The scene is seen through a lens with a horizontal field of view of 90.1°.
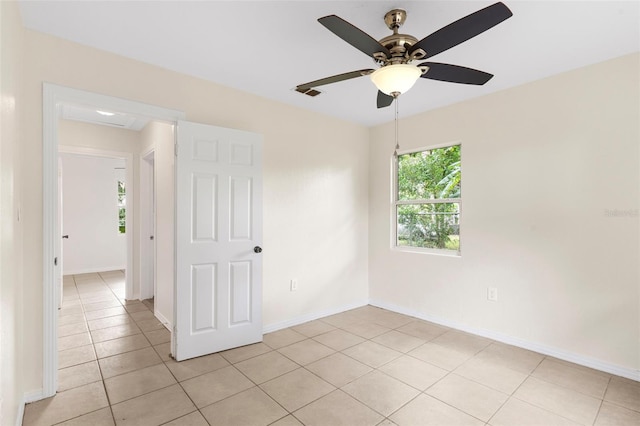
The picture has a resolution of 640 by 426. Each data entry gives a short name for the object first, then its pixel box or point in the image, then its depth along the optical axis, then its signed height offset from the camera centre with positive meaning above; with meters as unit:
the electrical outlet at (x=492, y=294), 3.22 -0.83
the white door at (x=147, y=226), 4.54 -0.21
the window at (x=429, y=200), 3.62 +0.14
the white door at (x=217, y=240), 2.77 -0.26
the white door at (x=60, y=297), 4.26 -1.17
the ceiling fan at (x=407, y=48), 1.46 +0.87
